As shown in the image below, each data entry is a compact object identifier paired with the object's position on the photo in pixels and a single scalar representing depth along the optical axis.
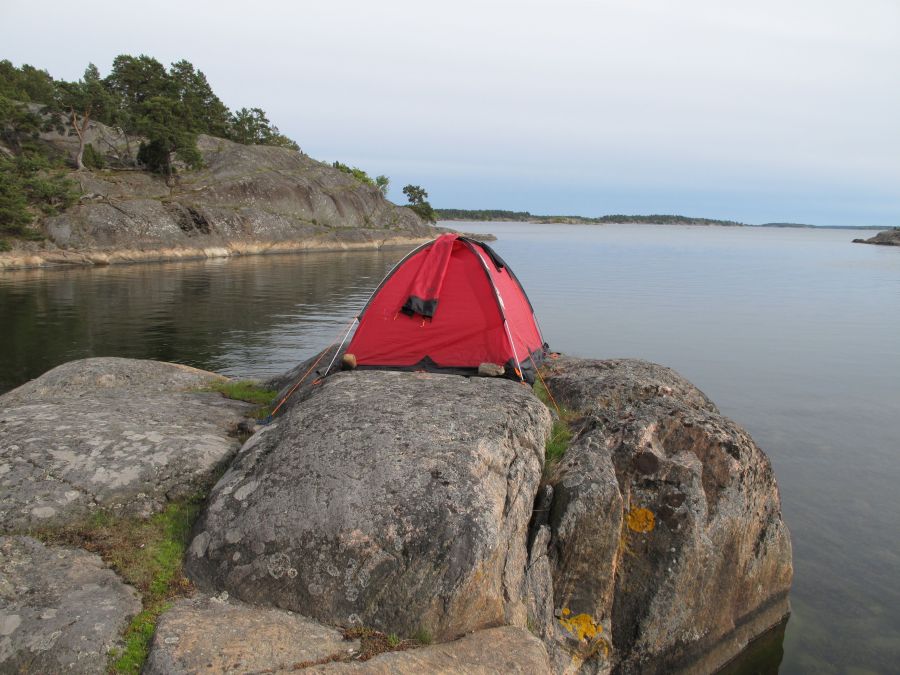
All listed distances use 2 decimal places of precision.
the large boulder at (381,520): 6.02
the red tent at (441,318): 11.24
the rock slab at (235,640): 5.06
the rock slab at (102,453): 6.95
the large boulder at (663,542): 7.22
